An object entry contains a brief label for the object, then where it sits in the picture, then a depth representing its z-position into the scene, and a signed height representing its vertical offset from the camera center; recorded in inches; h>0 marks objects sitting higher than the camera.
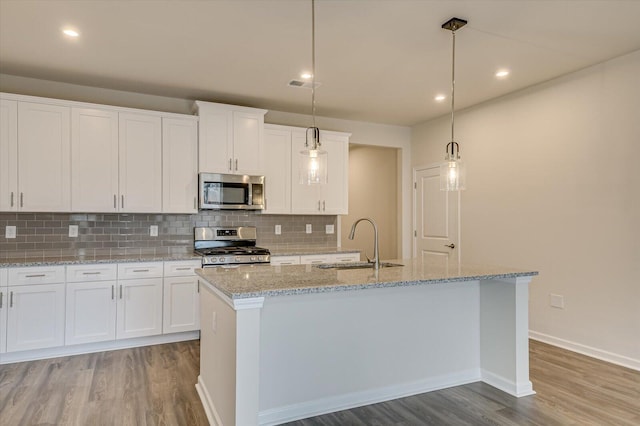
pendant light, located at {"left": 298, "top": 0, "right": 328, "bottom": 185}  105.6 +14.4
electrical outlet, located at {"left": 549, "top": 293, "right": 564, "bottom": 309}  154.4 -33.4
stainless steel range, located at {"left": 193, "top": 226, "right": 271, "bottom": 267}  164.5 -13.9
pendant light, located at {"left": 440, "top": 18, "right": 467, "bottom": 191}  112.3 +13.8
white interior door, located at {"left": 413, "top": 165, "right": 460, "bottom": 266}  208.5 -0.6
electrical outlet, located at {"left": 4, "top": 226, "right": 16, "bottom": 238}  153.6 -5.7
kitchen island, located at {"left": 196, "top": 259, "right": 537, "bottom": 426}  83.0 -31.9
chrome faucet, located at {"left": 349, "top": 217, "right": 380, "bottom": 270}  112.4 -11.8
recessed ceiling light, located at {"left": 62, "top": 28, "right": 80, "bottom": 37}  117.3 +56.1
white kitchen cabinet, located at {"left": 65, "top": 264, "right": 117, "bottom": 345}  144.4 -32.5
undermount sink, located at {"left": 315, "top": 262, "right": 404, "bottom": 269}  122.1 -15.4
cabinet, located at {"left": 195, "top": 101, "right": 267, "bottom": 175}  173.6 +36.0
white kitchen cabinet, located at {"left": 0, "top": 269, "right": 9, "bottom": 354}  134.6 -31.6
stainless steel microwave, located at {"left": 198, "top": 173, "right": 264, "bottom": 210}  174.2 +11.8
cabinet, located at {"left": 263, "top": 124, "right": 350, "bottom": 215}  191.6 +20.7
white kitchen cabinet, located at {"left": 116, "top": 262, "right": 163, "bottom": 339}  151.6 -32.5
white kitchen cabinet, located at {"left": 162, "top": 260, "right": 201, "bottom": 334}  158.7 -33.2
